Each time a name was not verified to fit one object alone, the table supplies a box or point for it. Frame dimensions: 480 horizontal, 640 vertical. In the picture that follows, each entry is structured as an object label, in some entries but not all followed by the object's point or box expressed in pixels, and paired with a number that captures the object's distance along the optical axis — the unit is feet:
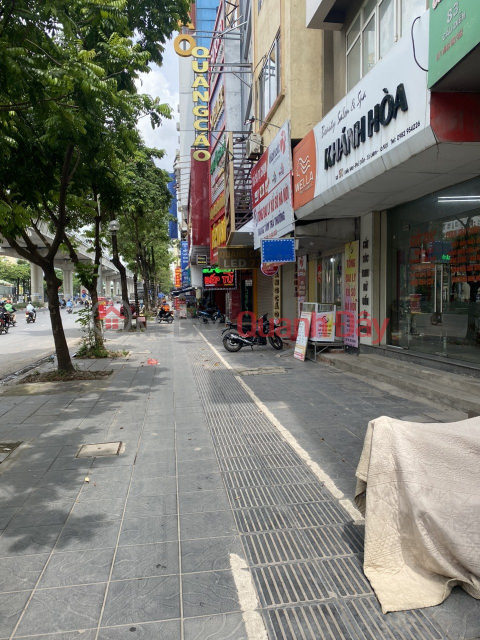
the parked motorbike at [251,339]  46.85
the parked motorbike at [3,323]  79.05
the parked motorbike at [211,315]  100.68
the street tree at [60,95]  17.44
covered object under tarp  8.95
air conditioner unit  49.78
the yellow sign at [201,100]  84.47
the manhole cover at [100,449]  17.10
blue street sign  38.81
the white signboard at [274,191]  38.09
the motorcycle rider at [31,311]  105.42
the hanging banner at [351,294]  37.70
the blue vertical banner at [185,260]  163.27
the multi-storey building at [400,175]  17.92
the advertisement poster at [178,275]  241.35
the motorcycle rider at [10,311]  91.20
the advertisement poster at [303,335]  39.42
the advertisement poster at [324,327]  38.63
